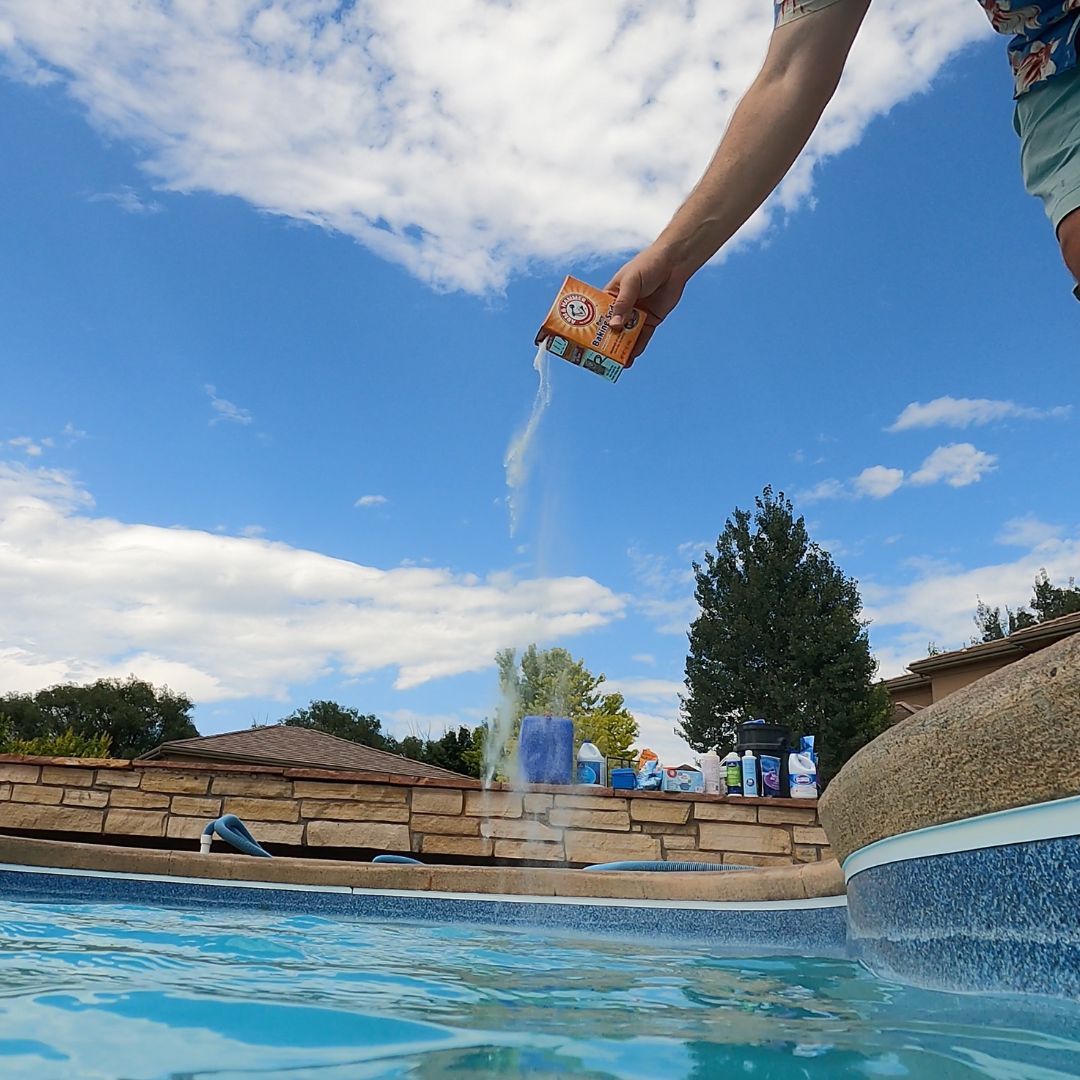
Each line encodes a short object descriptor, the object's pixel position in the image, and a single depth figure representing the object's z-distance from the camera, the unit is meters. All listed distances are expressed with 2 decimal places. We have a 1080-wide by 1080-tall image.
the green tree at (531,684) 6.17
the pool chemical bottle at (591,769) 5.89
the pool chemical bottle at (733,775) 6.19
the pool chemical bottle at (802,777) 6.07
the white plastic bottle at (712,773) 6.39
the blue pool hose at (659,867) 3.82
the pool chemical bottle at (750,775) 6.07
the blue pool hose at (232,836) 4.00
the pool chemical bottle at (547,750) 5.73
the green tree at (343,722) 36.47
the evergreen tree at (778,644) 19.30
